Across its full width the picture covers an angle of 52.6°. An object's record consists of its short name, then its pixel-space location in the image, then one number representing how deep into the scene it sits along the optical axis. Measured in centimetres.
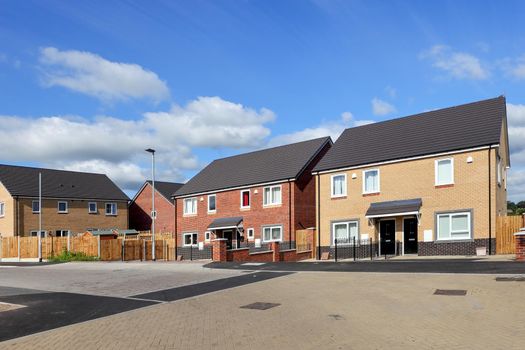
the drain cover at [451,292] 1234
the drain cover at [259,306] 1200
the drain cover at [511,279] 1358
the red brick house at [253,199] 3691
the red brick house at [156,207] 5553
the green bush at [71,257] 3681
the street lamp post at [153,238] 3461
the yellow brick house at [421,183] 2639
